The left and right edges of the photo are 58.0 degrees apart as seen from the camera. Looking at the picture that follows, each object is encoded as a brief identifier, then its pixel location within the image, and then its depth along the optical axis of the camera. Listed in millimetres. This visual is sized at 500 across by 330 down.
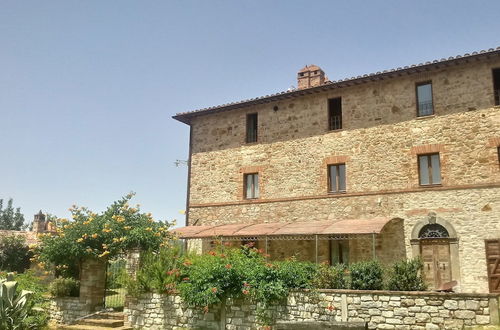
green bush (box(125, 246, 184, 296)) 13898
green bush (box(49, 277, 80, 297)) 16016
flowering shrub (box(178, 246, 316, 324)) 12242
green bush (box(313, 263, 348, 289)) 12367
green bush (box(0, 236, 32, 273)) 25256
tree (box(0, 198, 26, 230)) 61438
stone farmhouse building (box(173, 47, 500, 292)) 15203
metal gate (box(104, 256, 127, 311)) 15008
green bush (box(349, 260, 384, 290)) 11914
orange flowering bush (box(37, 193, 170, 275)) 15672
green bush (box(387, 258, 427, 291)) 11570
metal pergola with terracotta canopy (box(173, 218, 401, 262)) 15266
